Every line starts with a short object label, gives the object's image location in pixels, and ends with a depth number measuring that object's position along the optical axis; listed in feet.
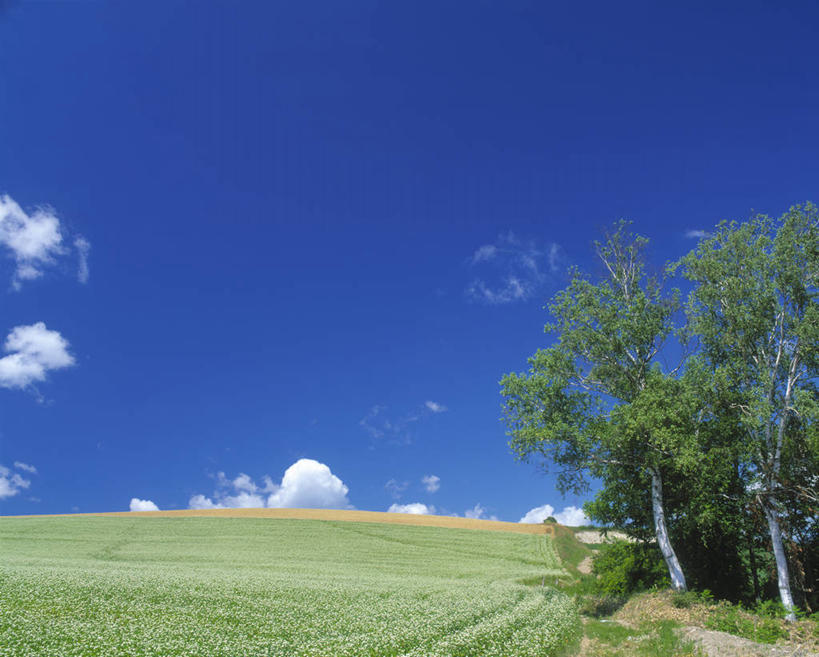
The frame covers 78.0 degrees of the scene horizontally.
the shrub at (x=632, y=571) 120.26
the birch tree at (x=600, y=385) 103.81
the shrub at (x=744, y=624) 64.85
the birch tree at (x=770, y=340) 86.53
